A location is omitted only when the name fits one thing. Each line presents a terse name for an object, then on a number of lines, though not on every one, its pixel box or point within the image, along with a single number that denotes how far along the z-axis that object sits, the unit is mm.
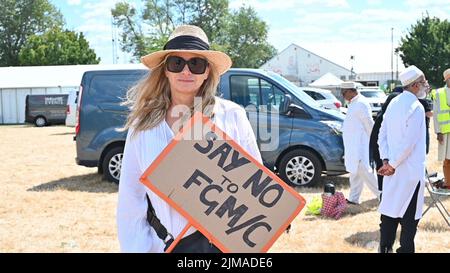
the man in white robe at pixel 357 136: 7535
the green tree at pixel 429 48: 51000
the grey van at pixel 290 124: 8883
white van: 21012
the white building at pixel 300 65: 60906
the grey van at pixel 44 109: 31219
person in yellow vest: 8680
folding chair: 6077
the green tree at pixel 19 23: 65206
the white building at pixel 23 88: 34812
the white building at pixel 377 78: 58562
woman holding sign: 2354
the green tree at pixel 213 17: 63562
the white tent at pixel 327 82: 37344
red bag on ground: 7094
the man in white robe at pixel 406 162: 4543
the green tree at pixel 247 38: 66062
